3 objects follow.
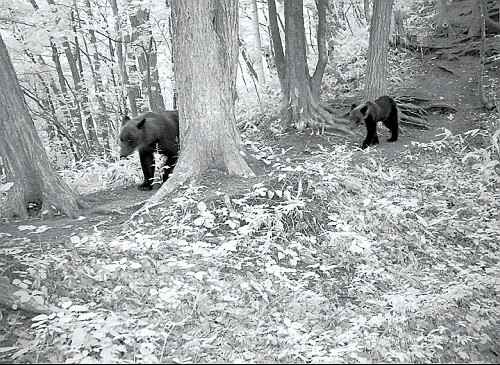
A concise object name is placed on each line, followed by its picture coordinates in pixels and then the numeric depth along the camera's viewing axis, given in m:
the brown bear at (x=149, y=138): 7.73
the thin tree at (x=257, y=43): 16.84
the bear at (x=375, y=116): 9.60
